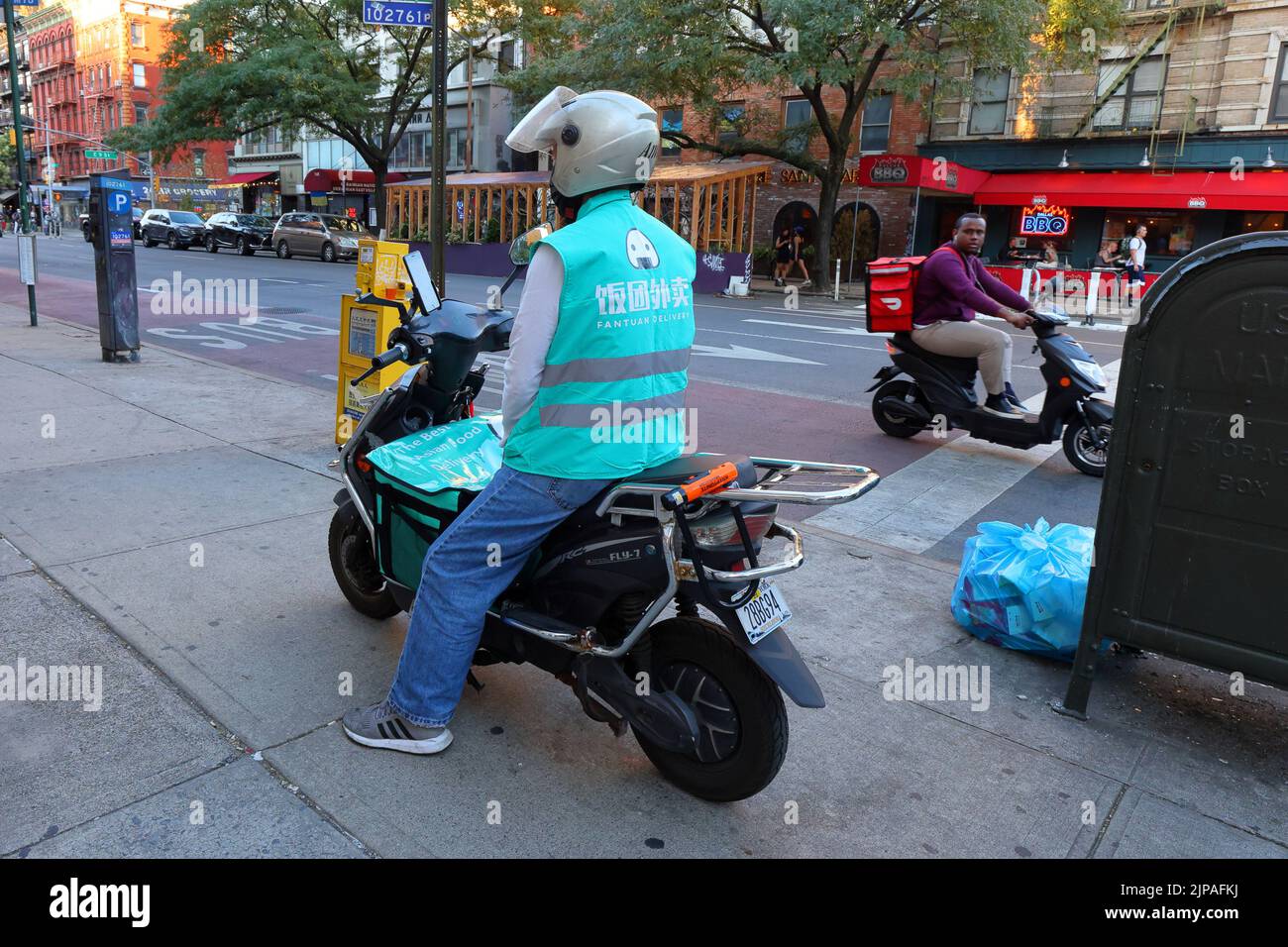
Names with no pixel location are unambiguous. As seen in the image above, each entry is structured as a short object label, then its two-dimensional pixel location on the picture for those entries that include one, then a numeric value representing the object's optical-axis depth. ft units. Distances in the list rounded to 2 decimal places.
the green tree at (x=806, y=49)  65.16
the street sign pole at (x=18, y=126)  39.22
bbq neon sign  84.43
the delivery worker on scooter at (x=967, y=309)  23.59
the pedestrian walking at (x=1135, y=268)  68.85
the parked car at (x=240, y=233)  111.24
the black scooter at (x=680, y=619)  8.43
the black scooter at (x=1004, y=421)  22.26
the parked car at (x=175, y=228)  115.34
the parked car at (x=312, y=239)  105.09
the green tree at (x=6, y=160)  228.02
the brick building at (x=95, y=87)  211.82
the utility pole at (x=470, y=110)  125.29
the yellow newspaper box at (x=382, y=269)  20.97
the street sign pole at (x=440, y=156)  21.56
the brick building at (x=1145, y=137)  74.08
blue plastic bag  12.58
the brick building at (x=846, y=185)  92.43
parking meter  30.07
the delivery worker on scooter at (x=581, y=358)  8.38
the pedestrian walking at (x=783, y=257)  90.57
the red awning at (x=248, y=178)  175.22
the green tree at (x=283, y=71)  101.65
